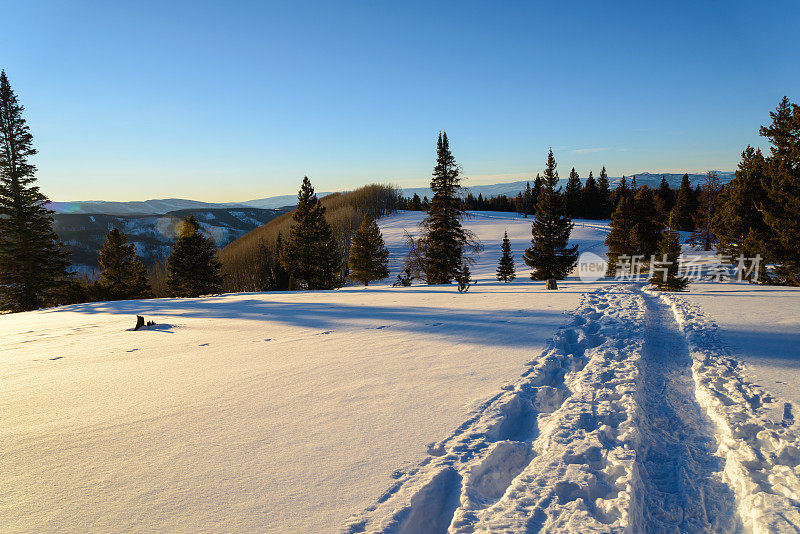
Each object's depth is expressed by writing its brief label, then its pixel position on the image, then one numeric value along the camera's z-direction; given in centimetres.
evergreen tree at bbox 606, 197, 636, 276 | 3294
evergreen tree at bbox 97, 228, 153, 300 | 2961
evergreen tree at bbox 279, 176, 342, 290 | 3147
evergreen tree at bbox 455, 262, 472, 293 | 1735
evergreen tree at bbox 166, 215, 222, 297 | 3103
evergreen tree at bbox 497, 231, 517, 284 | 3336
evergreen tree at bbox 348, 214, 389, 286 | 3906
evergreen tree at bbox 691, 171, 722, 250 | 3997
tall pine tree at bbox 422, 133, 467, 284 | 2623
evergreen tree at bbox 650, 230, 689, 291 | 1658
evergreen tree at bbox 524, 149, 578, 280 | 2998
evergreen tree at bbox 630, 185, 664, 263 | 3259
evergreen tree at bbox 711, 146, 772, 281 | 2133
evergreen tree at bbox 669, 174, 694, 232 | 5918
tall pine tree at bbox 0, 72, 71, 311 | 2209
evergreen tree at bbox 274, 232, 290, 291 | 4556
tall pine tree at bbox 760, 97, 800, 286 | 1836
